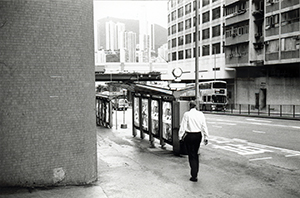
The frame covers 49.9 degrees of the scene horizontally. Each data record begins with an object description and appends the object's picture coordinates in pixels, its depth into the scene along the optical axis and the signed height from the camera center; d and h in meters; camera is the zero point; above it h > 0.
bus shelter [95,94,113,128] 20.16 -1.89
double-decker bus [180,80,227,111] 41.56 -1.89
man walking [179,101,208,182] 7.40 -1.23
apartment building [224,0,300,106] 36.06 +3.99
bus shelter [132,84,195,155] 10.76 -1.17
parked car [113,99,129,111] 47.37 -3.27
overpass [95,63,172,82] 67.69 +2.14
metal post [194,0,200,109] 12.02 +0.63
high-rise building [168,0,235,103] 54.84 +8.23
